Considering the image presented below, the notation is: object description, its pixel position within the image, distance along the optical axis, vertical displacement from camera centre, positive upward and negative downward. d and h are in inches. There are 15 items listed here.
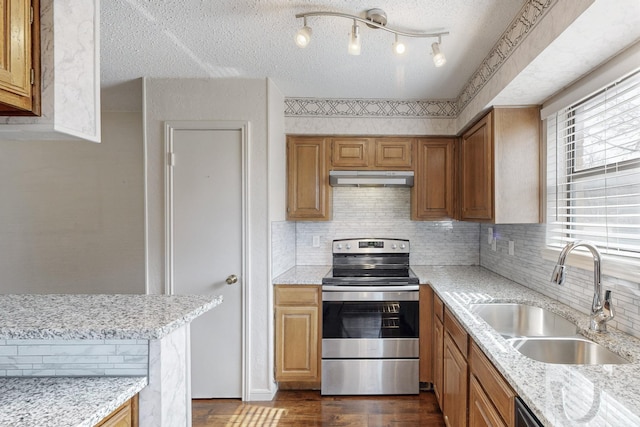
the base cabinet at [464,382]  48.6 -31.9
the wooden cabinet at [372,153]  117.1 +20.9
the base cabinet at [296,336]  102.8 -38.3
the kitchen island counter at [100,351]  42.7 -18.4
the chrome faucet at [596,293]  55.3 -13.7
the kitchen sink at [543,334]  55.7 -23.9
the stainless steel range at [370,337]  101.8 -38.3
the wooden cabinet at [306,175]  116.3 +13.1
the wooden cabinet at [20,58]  40.9 +20.0
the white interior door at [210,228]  99.7 -4.6
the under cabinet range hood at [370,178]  114.7 +11.8
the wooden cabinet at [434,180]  118.2 +11.5
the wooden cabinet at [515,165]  85.9 +12.2
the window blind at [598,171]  57.6 +8.3
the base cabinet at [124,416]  39.6 -25.4
